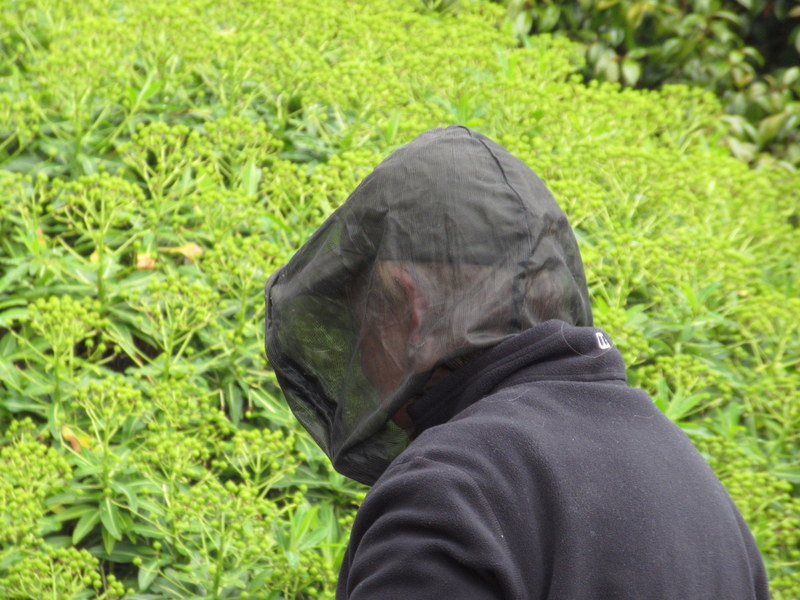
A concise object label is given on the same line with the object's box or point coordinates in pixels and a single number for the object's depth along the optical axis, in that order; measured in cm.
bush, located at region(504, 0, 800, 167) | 1009
